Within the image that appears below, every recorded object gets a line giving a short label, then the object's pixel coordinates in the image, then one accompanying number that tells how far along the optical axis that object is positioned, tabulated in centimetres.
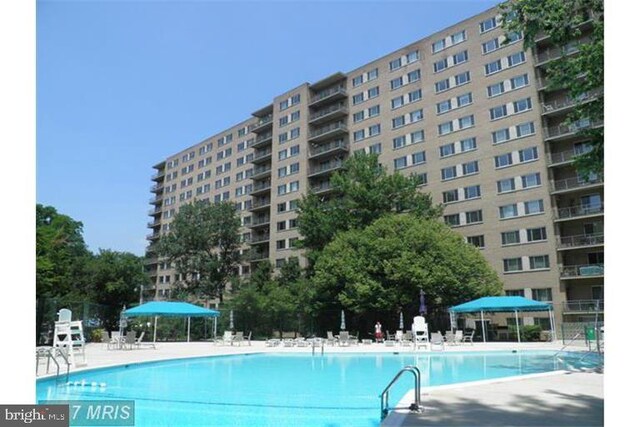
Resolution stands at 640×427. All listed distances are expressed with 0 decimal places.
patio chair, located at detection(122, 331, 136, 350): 2793
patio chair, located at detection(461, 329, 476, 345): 3395
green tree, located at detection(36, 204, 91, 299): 3497
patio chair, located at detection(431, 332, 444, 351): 2822
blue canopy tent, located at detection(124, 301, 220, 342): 3038
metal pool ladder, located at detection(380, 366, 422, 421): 815
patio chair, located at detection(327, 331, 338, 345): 3211
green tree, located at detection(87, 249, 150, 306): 5188
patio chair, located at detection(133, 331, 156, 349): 3018
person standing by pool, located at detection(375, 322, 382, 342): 3500
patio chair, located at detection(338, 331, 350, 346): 3133
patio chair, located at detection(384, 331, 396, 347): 2983
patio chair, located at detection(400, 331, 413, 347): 2997
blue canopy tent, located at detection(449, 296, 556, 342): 2953
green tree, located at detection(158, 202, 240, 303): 6041
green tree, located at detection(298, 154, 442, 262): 4391
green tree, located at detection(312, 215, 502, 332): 3569
